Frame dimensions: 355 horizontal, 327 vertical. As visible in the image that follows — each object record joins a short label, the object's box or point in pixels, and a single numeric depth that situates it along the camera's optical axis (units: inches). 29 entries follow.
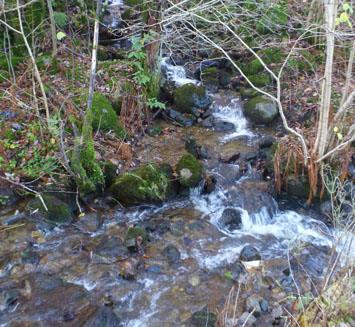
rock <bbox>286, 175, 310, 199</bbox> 260.7
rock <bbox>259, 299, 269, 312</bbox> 185.9
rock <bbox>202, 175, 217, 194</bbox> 275.6
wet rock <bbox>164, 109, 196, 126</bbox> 359.3
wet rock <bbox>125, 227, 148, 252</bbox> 220.5
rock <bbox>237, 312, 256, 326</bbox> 175.9
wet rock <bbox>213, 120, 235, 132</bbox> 358.6
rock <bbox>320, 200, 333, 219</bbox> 257.1
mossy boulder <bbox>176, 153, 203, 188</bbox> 269.3
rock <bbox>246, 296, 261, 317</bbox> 183.6
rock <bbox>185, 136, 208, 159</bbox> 309.1
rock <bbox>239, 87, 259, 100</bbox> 391.6
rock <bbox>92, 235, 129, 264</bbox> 215.8
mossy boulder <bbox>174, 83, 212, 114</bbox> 367.2
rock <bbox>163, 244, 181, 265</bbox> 219.3
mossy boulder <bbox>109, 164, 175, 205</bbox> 255.1
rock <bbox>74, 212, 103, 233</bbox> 237.8
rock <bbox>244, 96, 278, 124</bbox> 359.6
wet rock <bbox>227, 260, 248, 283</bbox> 207.9
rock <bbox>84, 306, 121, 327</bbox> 172.9
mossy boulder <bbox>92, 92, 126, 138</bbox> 297.4
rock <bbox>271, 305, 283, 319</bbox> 180.6
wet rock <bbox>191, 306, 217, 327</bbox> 172.9
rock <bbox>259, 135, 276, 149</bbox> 315.9
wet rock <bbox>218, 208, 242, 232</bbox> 252.1
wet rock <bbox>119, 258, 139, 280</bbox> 205.6
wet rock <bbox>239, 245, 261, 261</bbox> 220.5
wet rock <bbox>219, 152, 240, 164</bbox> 305.1
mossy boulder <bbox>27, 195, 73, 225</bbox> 238.2
